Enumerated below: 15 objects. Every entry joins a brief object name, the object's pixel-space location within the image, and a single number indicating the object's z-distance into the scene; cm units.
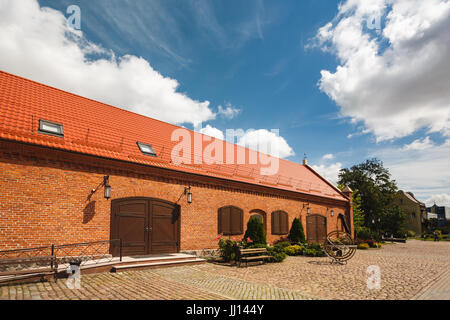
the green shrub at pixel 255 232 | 1376
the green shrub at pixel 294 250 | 1664
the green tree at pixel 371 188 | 4100
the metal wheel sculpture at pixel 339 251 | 1368
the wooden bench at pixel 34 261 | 720
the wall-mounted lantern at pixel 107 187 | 1102
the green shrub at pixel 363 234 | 2795
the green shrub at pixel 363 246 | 2373
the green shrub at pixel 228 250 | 1302
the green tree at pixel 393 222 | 4188
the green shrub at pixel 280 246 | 1452
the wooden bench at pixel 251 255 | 1205
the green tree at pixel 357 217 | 2919
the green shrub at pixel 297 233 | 1847
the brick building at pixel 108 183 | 937
